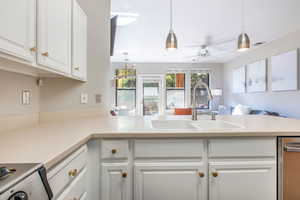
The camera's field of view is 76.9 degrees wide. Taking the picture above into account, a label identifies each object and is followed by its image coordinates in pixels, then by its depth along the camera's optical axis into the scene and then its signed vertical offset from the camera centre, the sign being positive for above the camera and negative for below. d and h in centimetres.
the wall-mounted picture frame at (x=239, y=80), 621 +67
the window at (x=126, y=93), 764 +25
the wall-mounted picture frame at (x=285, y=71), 401 +65
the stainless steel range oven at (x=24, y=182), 52 -25
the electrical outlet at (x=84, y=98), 211 +1
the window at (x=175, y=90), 779 +38
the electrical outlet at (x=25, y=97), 148 +1
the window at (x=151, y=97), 769 +9
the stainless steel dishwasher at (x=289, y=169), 124 -46
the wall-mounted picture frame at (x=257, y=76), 511 +67
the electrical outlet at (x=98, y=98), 230 +1
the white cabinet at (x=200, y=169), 124 -46
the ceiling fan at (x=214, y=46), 499 +154
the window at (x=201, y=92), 758 +30
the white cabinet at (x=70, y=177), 80 -38
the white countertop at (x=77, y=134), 80 -22
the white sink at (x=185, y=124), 186 -24
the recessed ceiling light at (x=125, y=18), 338 +152
